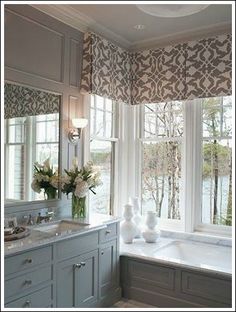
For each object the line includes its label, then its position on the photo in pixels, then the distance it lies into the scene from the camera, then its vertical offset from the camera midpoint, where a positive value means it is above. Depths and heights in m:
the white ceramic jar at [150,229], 3.54 -0.78
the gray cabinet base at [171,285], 2.69 -1.16
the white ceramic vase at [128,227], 3.50 -0.74
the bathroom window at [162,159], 3.83 +0.05
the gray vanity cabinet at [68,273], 1.98 -0.85
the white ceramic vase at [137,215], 3.75 -0.65
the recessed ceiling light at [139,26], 3.32 +1.50
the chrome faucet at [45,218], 2.70 -0.51
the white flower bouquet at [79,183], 2.82 -0.20
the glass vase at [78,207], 2.93 -0.44
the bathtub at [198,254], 2.95 -0.96
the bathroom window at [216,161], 3.52 +0.03
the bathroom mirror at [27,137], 2.55 +0.22
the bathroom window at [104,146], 3.67 +0.20
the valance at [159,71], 3.27 +1.07
